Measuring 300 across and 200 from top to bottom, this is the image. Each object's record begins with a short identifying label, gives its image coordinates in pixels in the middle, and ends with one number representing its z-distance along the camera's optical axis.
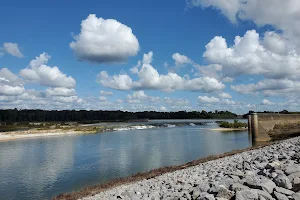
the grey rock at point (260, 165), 11.03
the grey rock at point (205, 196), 6.94
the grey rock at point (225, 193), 7.02
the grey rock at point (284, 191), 6.93
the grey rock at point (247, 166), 11.18
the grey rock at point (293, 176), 7.72
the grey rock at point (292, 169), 8.47
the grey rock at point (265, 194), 6.65
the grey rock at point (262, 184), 7.11
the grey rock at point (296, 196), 6.63
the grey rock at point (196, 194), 7.87
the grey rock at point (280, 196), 6.70
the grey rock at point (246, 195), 6.61
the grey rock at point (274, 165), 9.86
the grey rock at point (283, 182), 7.32
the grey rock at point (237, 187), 7.23
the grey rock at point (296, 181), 7.31
